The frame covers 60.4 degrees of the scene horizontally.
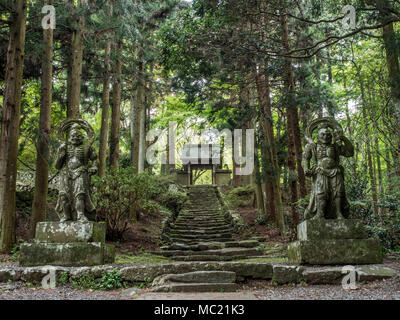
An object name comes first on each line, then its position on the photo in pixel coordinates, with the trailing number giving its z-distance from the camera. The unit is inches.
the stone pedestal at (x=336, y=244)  217.8
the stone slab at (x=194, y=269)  205.3
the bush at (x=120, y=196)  385.1
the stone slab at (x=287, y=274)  199.9
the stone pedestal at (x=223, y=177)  982.4
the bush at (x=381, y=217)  278.6
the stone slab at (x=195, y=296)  162.7
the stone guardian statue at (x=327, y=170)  233.0
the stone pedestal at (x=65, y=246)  222.5
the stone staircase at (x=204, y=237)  374.3
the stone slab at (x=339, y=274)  187.2
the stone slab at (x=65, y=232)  230.8
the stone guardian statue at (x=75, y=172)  242.4
